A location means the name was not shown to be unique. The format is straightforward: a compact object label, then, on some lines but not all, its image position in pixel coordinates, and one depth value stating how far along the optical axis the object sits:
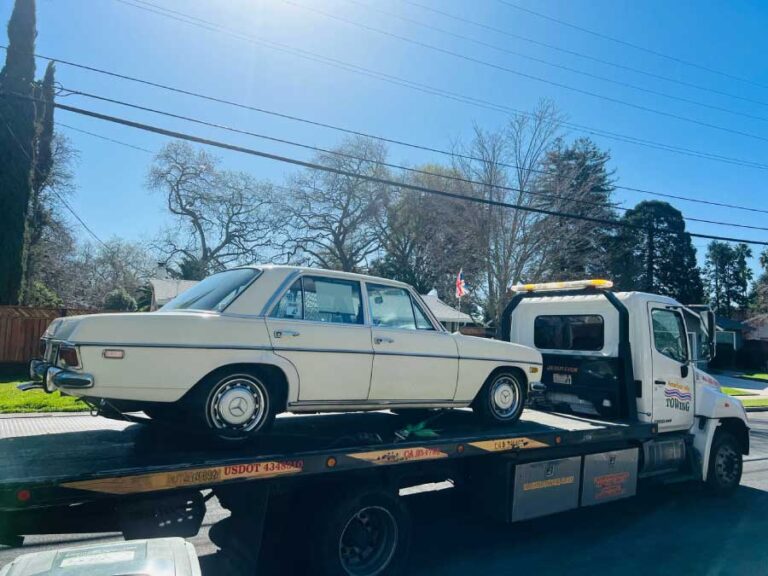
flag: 19.59
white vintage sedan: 3.74
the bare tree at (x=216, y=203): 35.59
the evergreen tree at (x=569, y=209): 20.12
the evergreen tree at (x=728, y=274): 62.41
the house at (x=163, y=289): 26.17
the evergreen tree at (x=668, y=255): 39.89
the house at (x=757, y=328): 37.72
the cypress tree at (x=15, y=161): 20.39
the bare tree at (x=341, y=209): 34.44
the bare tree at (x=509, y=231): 19.94
